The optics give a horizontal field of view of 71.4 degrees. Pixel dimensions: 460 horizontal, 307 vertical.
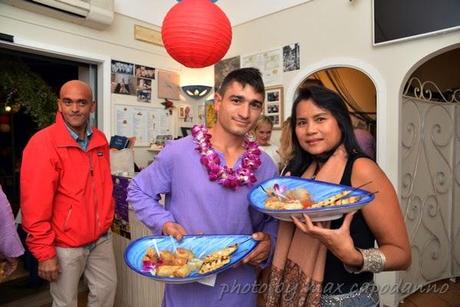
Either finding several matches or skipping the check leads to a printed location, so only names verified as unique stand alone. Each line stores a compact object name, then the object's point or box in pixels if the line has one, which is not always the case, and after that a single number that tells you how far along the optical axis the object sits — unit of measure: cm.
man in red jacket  162
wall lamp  379
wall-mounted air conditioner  254
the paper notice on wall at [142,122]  326
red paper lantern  188
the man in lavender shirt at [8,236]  144
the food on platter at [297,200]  86
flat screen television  216
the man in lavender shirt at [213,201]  112
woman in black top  90
